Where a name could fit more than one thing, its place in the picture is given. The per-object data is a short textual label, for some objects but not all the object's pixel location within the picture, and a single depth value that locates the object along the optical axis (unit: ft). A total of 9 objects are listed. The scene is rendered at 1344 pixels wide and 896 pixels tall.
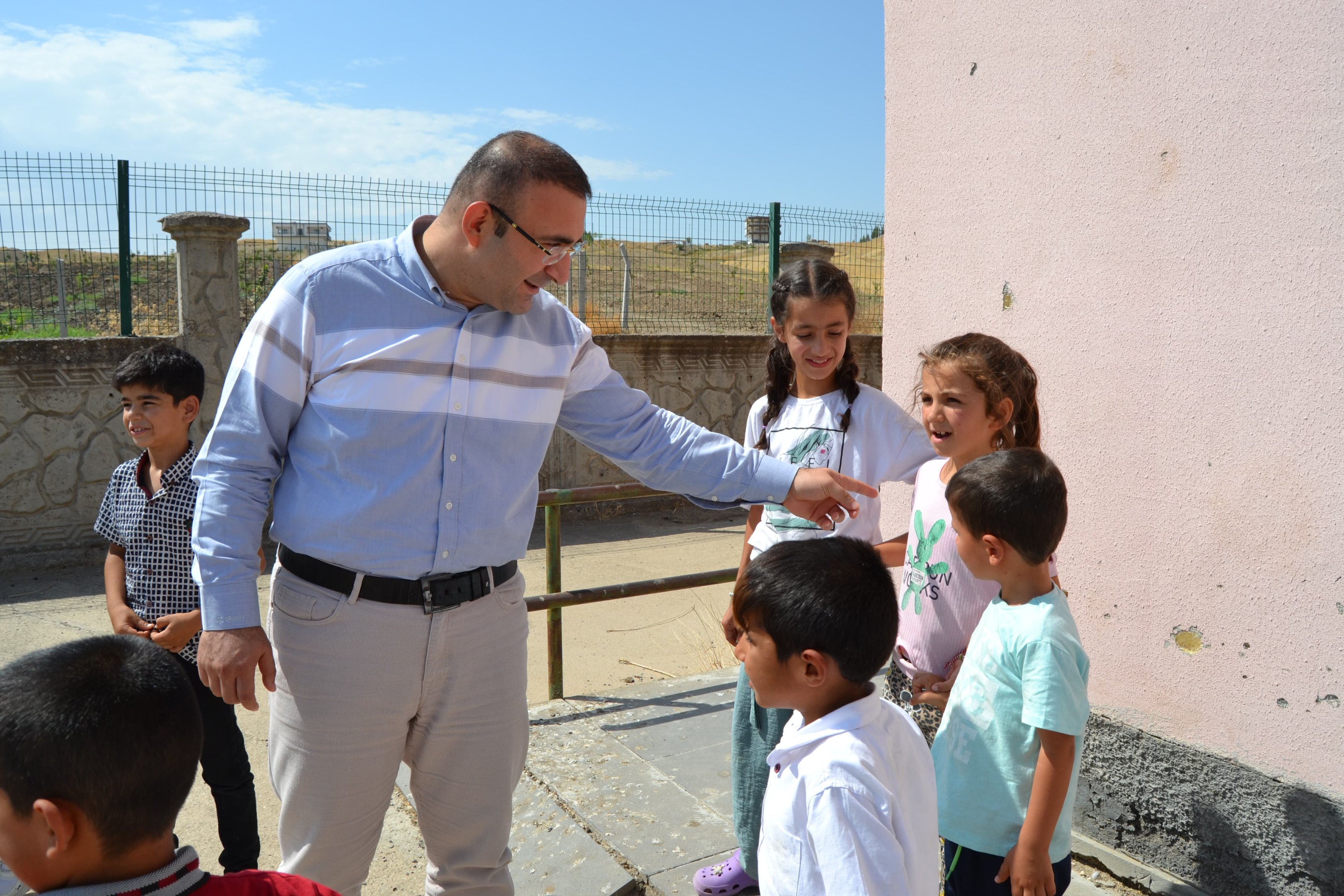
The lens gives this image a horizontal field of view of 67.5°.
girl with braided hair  8.34
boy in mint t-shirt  5.97
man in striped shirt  6.54
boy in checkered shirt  8.91
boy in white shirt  4.56
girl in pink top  7.41
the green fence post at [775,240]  32.91
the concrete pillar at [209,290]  24.90
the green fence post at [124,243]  24.59
